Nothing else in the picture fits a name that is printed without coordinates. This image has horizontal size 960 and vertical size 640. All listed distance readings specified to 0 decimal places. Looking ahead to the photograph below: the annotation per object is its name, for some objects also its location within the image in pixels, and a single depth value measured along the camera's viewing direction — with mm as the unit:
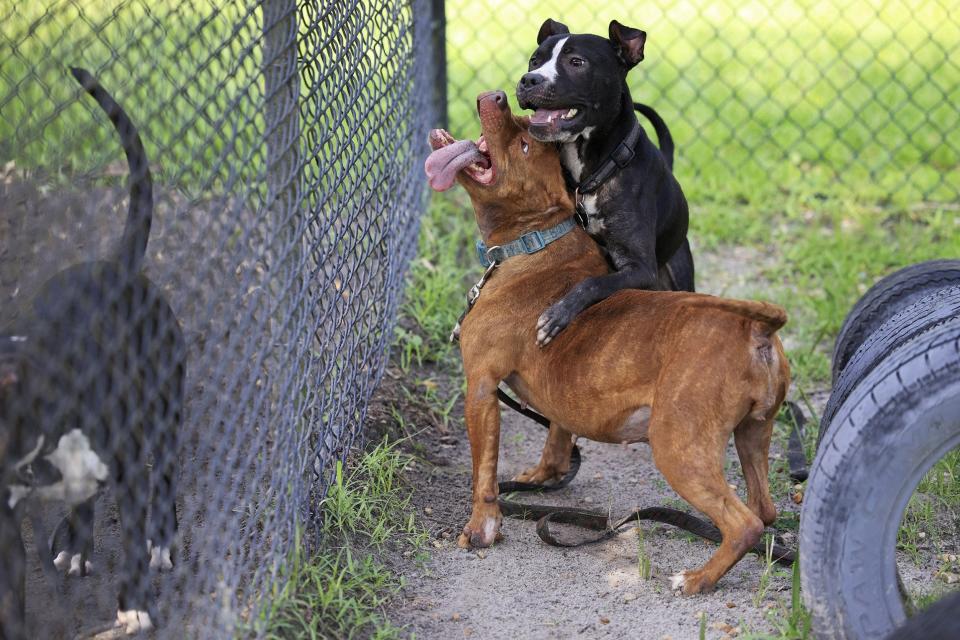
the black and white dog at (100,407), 4758
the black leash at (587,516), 7160
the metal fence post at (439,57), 12812
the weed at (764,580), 6406
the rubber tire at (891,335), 6574
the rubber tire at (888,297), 8141
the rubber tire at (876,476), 5242
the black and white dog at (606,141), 7539
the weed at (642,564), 6805
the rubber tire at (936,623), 4363
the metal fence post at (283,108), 6250
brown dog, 6316
